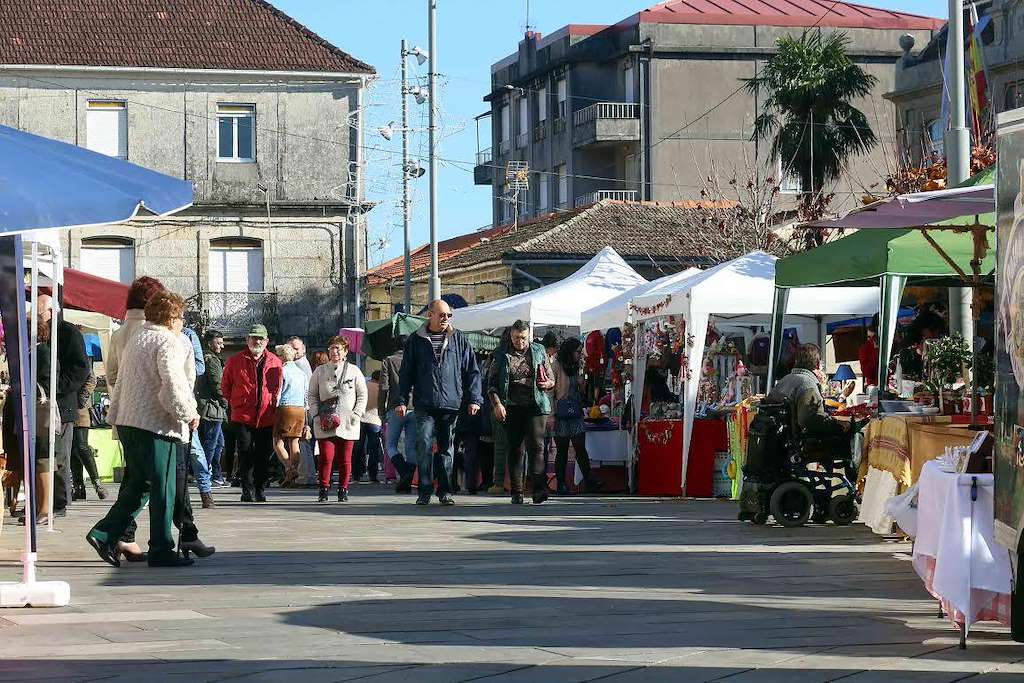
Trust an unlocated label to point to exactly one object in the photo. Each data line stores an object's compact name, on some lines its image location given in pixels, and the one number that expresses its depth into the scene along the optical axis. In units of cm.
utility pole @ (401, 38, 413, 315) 4662
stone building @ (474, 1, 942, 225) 6384
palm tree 4884
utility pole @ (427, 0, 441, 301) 3916
